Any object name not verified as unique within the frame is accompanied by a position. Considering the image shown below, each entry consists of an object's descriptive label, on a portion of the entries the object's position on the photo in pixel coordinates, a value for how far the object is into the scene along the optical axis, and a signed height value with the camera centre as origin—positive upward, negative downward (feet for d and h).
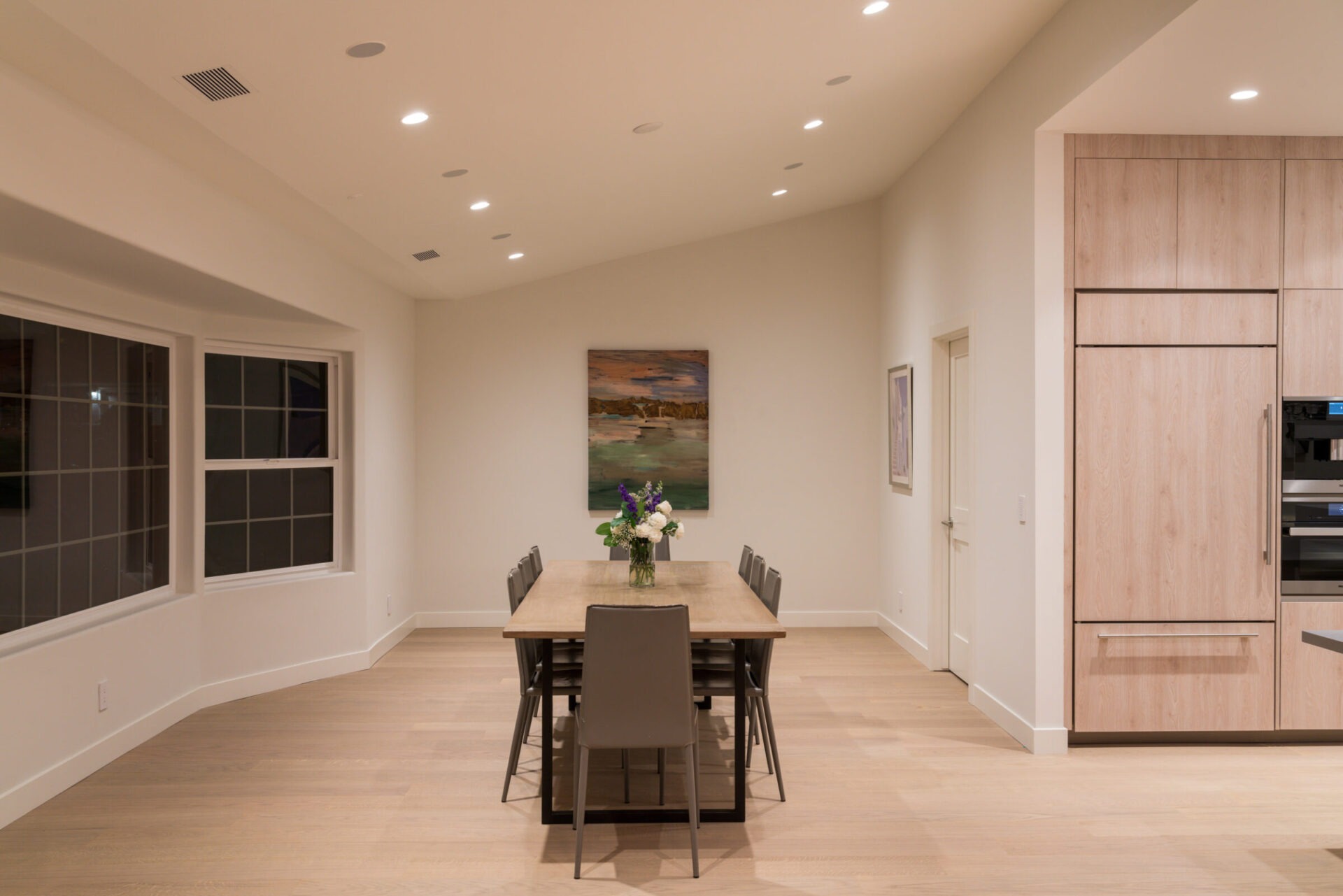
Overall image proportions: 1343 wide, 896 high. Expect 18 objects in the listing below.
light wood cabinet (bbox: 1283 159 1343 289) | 13.94 +3.38
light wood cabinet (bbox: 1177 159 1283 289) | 13.89 +3.32
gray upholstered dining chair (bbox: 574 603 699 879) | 10.18 -2.64
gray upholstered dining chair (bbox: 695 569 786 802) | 12.43 -3.24
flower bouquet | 13.92 -1.24
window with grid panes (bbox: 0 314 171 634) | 12.28 -0.30
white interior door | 18.17 -1.30
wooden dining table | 11.14 -2.18
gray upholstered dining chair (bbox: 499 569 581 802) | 12.39 -3.24
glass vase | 14.38 -1.85
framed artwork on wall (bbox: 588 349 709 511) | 23.85 +0.72
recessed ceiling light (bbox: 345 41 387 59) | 9.39 +4.14
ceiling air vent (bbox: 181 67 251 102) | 9.34 +3.83
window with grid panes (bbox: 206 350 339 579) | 17.31 -0.27
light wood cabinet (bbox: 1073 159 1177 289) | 13.87 +3.41
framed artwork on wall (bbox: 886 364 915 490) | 20.92 +0.59
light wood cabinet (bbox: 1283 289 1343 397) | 13.91 +1.50
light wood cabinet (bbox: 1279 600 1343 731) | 13.93 -3.47
